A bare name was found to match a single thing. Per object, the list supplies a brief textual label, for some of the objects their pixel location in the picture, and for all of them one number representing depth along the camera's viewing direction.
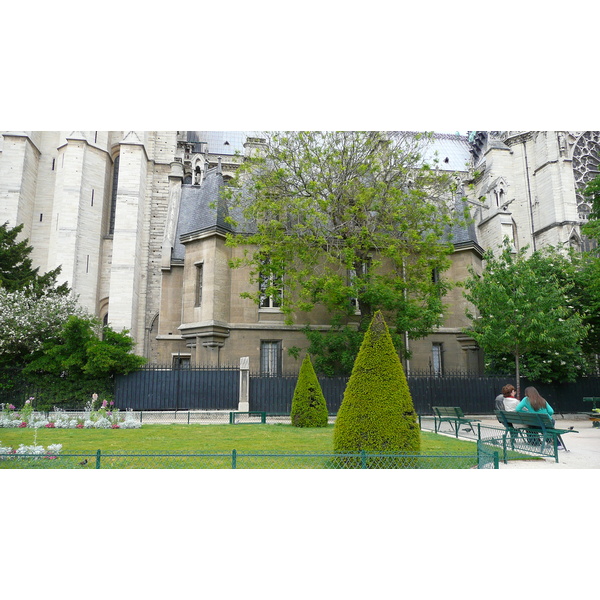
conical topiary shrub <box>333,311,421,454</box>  8.30
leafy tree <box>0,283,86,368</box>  18.45
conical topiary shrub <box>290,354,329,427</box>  15.31
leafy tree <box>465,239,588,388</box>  18.92
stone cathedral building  22.64
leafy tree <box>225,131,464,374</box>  19.06
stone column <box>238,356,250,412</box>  19.33
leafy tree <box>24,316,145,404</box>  18.11
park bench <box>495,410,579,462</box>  9.80
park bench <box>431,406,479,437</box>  13.20
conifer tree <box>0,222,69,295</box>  21.27
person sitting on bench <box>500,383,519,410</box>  11.58
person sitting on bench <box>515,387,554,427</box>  10.55
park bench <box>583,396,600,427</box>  16.63
